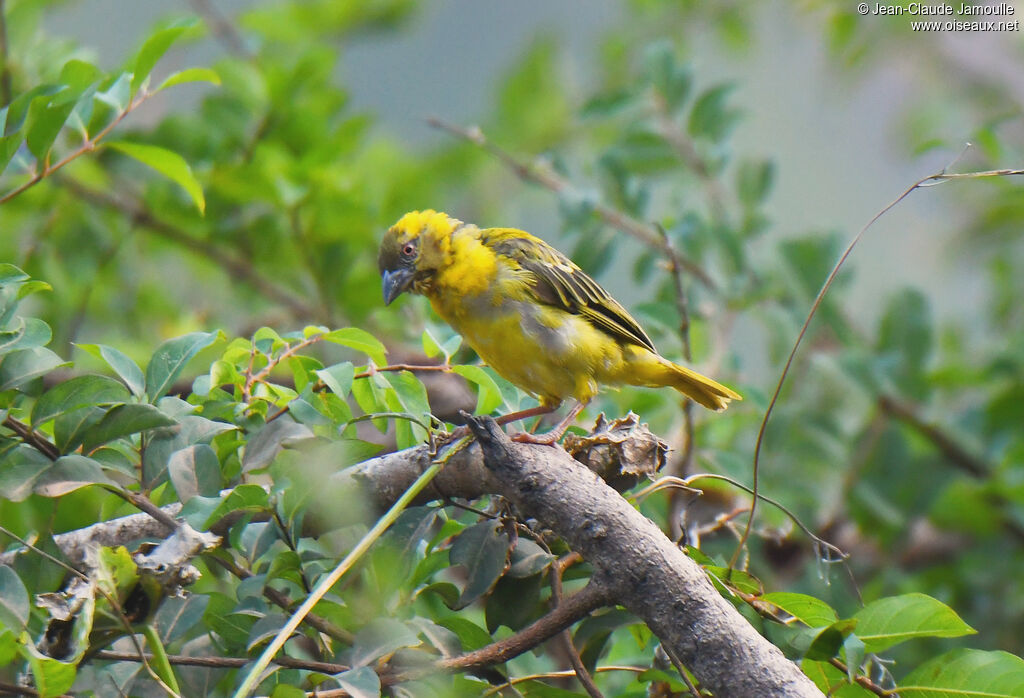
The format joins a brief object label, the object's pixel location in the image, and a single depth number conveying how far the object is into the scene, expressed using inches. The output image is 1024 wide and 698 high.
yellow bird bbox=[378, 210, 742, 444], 254.6
